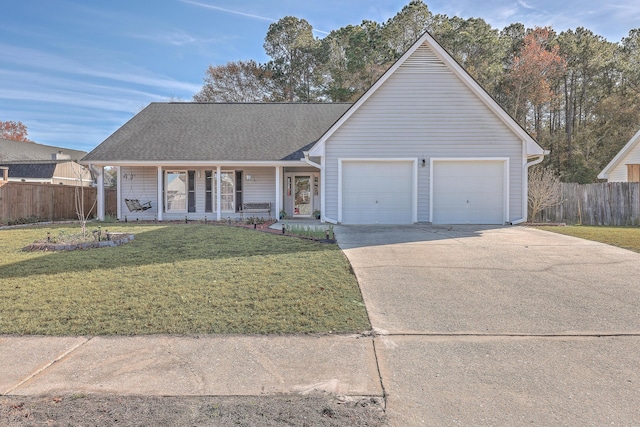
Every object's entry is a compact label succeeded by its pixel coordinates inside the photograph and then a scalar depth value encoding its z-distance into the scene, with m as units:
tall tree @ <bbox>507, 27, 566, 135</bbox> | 28.43
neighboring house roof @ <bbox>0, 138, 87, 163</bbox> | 36.69
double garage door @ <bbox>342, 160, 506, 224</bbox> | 13.83
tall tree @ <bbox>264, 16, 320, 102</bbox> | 33.19
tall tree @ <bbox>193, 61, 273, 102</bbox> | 33.69
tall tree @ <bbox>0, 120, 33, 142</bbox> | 46.91
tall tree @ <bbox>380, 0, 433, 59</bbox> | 29.30
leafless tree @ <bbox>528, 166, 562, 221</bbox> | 14.95
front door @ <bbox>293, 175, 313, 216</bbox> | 17.55
